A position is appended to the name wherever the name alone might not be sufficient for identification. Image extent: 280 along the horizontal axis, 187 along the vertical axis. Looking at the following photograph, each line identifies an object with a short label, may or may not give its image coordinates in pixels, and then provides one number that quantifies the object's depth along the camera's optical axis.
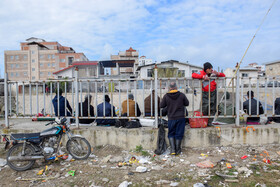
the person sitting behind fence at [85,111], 5.33
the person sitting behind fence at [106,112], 5.23
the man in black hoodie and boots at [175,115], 4.34
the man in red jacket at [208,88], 4.76
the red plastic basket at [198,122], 4.78
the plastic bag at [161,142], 4.37
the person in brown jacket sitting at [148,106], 5.19
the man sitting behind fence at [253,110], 5.10
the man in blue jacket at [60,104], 5.27
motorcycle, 3.87
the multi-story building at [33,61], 57.53
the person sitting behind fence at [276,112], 5.48
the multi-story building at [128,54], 67.46
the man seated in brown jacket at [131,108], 5.20
